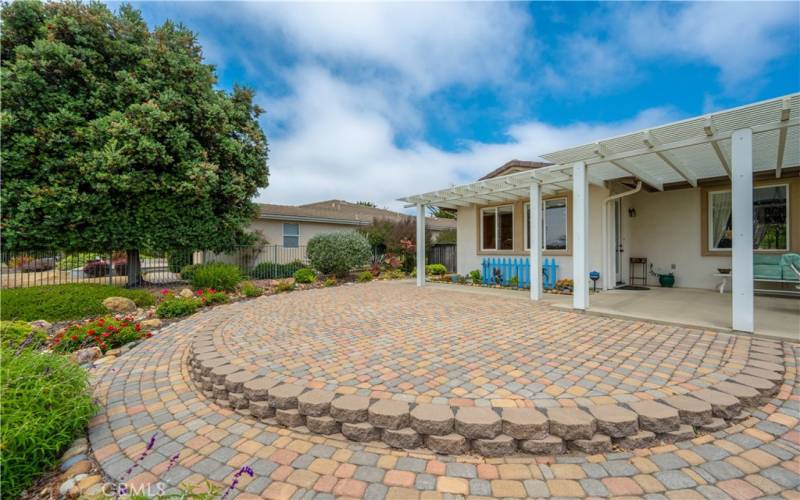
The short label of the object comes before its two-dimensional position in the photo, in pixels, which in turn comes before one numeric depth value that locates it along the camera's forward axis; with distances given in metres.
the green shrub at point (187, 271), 10.07
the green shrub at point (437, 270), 11.73
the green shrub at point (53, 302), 5.56
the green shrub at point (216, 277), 8.17
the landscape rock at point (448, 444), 2.05
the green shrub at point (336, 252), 10.93
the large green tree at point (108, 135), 6.86
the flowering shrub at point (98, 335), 4.34
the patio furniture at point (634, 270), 8.67
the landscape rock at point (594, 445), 2.03
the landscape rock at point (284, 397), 2.47
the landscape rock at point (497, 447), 2.03
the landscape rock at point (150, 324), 5.46
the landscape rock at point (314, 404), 2.34
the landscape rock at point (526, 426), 2.06
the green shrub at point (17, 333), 3.82
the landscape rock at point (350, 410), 2.25
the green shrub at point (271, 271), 12.25
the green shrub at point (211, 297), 7.10
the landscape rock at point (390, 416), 2.16
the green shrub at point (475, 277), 9.95
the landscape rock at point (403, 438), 2.11
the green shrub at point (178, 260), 9.91
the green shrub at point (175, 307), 6.16
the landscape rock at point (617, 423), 2.07
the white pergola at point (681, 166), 3.98
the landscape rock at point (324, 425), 2.28
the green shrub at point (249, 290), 8.19
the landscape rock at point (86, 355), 4.04
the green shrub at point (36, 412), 1.89
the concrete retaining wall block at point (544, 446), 2.03
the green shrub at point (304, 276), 10.40
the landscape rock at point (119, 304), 6.28
